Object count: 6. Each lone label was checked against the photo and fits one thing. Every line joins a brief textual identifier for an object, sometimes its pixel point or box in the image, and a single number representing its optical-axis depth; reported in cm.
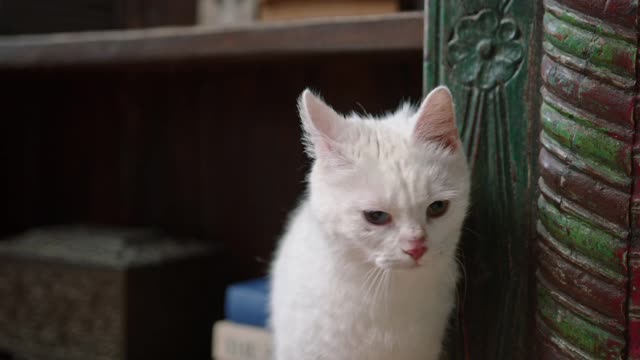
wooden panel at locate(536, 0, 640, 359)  67
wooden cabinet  134
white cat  73
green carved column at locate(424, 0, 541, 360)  77
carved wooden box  117
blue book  110
